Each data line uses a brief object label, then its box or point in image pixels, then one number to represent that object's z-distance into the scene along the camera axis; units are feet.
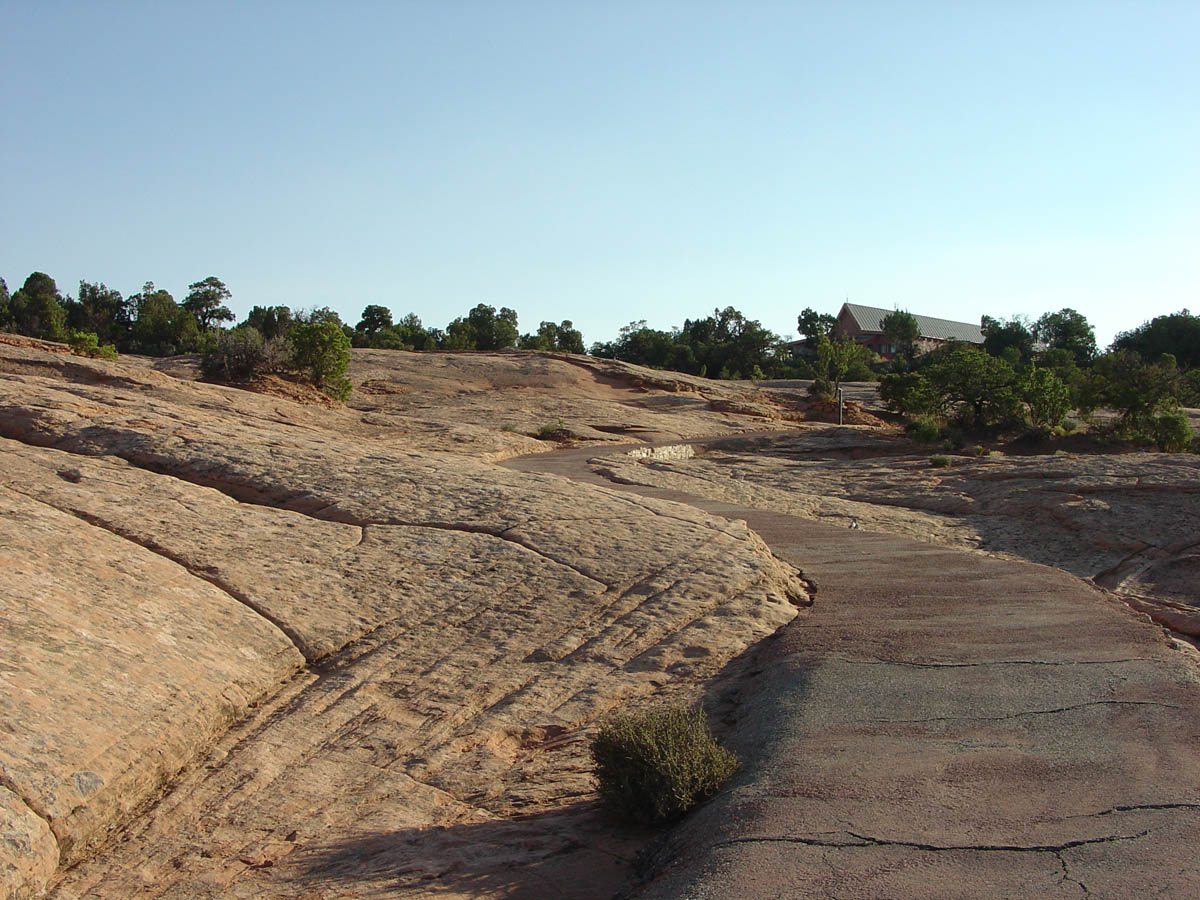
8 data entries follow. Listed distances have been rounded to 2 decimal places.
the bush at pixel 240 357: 75.97
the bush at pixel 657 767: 13.70
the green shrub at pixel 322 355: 78.54
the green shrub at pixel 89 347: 64.28
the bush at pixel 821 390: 126.55
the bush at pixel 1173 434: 74.74
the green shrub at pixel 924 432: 78.43
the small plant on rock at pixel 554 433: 77.46
